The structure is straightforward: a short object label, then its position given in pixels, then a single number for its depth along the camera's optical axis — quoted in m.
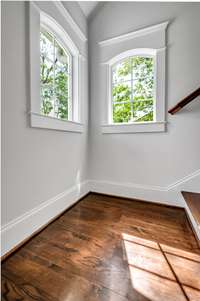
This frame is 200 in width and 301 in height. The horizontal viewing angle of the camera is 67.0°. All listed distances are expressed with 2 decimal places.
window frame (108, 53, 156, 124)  2.01
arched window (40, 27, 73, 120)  1.62
